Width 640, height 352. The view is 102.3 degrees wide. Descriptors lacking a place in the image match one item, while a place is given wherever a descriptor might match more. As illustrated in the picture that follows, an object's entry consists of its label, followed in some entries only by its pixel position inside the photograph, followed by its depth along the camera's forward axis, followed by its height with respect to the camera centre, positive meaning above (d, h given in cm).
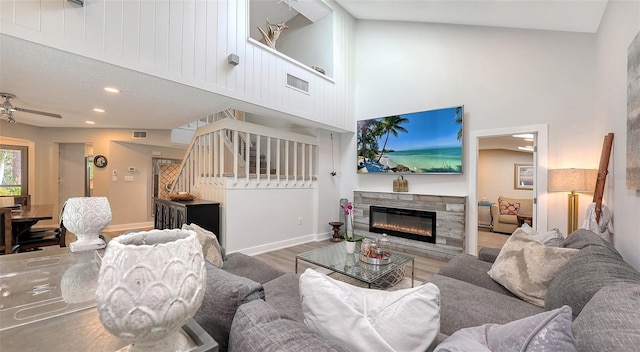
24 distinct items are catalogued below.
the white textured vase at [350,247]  281 -79
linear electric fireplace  423 -84
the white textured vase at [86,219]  120 -23
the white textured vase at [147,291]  49 -23
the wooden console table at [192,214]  351 -58
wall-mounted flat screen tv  402 +55
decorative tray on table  251 -83
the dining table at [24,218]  270 -51
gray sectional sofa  73 -48
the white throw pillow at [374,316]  81 -47
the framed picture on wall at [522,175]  680 +2
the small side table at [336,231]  501 -112
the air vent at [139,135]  578 +85
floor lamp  271 -7
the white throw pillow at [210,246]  205 -60
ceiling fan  289 +71
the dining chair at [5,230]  244 -56
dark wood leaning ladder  224 +5
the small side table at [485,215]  652 -100
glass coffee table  227 -87
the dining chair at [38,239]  269 -75
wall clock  563 +24
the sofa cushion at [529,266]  164 -61
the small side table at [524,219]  578 -96
